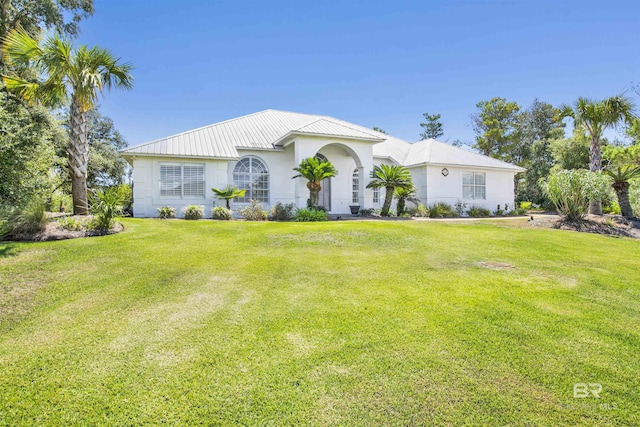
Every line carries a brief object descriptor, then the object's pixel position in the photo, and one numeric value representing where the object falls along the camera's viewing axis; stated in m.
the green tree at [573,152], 27.45
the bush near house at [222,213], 15.56
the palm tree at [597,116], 17.59
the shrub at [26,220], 8.62
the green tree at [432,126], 47.66
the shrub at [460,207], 21.64
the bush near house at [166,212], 15.52
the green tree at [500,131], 37.72
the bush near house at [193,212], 14.95
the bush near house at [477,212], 21.41
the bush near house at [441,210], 19.64
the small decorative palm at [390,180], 17.59
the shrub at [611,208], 22.27
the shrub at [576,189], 14.07
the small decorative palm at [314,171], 16.12
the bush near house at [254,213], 15.61
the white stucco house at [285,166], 16.62
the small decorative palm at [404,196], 18.30
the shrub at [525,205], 27.66
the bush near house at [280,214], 16.12
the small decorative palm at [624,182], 15.74
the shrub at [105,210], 9.78
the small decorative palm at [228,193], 16.52
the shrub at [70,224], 9.57
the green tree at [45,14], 14.12
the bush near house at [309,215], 15.35
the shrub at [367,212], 18.88
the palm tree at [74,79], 10.39
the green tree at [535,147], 33.16
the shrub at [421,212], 19.52
